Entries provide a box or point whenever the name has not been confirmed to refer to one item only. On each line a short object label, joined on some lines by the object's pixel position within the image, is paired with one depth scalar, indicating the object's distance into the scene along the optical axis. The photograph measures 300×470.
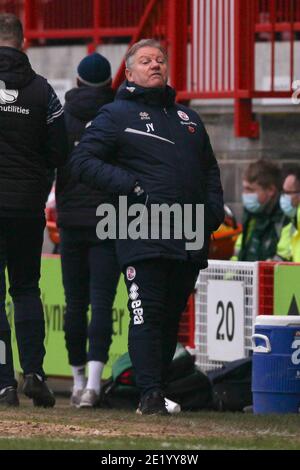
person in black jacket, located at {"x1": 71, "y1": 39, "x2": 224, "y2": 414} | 8.80
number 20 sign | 11.70
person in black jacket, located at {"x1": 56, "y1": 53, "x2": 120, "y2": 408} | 10.32
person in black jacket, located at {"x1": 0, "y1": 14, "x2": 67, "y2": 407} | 9.20
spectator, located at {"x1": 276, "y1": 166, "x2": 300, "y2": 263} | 12.12
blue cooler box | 9.55
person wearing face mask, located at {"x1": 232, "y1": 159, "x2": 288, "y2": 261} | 12.70
